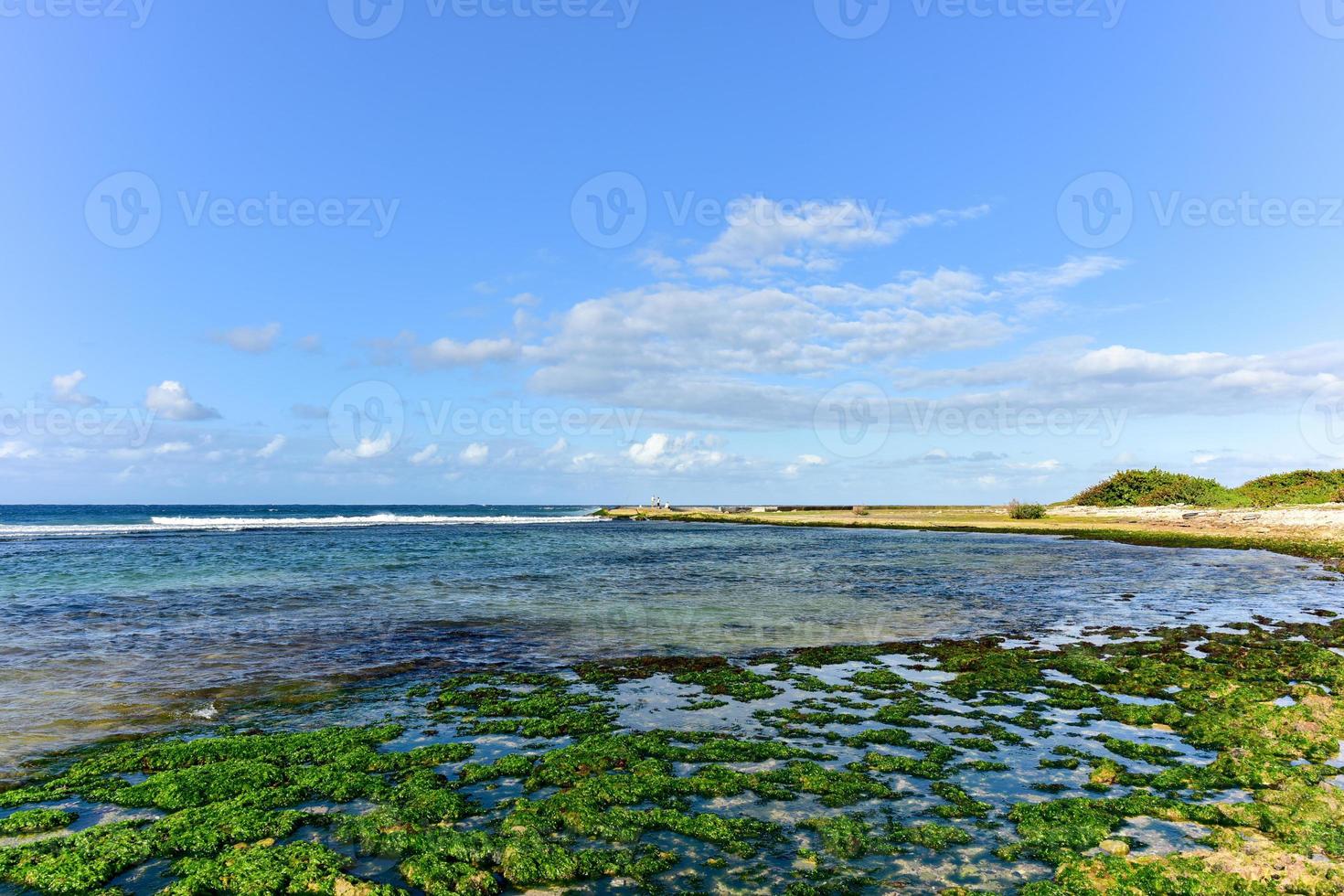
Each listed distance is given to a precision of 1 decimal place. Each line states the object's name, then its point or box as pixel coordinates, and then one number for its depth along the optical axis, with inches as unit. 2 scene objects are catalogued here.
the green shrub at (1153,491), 3784.5
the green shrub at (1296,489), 3169.3
